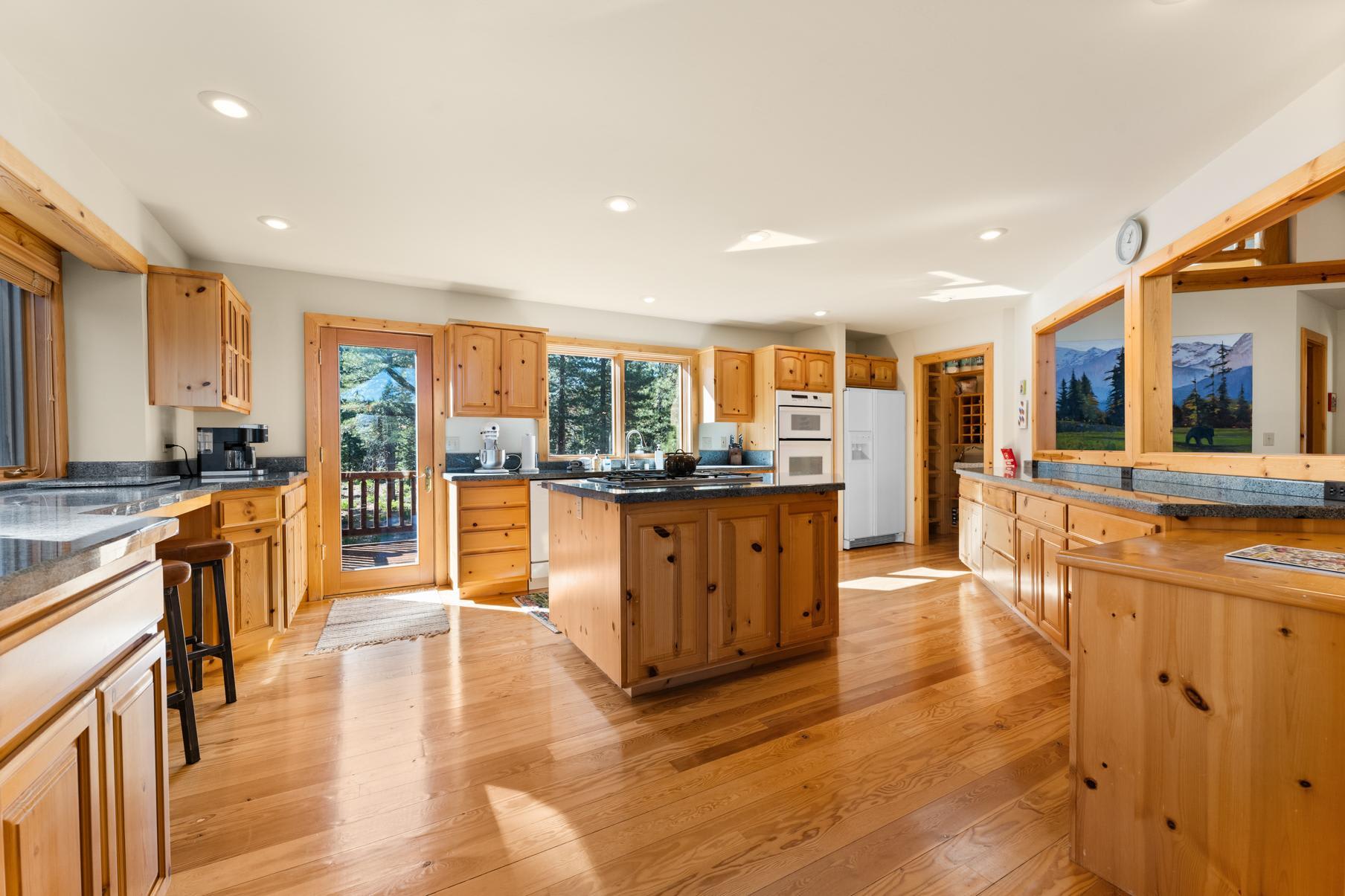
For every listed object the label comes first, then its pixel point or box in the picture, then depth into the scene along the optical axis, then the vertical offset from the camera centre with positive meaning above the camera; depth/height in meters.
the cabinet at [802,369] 5.81 +0.75
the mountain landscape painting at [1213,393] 3.36 +0.26
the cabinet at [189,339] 3.10 +0.60
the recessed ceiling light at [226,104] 2.06 +1.29
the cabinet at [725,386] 5.83 +0.58
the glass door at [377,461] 4.30 -0.14
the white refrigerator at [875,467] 6.07 -0.32
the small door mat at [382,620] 3.28 -1.15
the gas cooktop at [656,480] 2.79 -0.21
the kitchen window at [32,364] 2.54 +0.40
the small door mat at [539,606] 3.67 -1.17
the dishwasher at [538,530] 4.44 -0.71
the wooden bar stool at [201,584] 2.41 -0.63
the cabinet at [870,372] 6.36 +0.77
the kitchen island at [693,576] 2.45 -0.66
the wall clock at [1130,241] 3.12 +1.11
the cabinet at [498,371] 4.45 +0.58
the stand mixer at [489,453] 4.66 -0.09
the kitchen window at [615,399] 5.34 +0.42
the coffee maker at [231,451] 3.47 -0.04
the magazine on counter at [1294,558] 1.28 -0.31
